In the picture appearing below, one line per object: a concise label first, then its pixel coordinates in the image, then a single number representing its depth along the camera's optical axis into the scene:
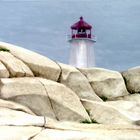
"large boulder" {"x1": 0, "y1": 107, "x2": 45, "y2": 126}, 13.59
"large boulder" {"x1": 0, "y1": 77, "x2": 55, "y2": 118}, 18.72
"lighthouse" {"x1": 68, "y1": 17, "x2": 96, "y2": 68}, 66.19
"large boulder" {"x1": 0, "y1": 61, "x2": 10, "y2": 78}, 19.55
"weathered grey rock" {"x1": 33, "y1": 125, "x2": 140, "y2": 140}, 12.09
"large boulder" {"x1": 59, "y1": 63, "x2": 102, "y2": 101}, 22.88
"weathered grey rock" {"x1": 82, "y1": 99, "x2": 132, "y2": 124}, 20.84
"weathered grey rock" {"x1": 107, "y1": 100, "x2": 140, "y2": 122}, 22.08
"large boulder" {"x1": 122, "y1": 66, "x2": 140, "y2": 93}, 25.38
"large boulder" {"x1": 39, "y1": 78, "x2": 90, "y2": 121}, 19.59
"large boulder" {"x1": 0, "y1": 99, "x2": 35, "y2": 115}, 16.55
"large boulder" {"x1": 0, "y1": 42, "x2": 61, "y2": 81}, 21.44
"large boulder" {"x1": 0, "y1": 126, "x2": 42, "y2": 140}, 12.18
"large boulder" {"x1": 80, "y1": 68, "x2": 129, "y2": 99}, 24.36
